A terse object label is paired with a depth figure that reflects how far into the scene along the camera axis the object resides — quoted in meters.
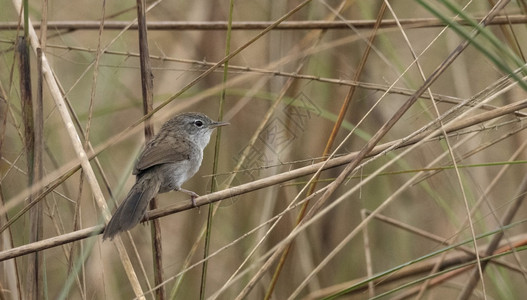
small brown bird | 5.77
